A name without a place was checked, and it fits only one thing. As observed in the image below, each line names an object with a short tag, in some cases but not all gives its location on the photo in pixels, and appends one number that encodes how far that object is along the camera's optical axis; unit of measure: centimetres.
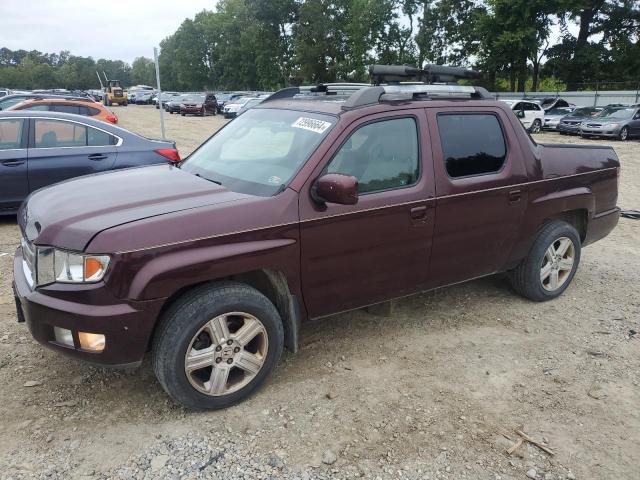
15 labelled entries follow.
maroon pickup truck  278
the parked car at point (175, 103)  4034
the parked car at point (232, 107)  3284
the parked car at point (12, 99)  1447
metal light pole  1077
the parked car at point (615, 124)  2119
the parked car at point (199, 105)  3738
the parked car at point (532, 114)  2473
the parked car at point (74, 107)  1148
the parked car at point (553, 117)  2589
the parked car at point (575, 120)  2300
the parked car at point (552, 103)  2911
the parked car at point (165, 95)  4995
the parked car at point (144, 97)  6706
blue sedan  662
